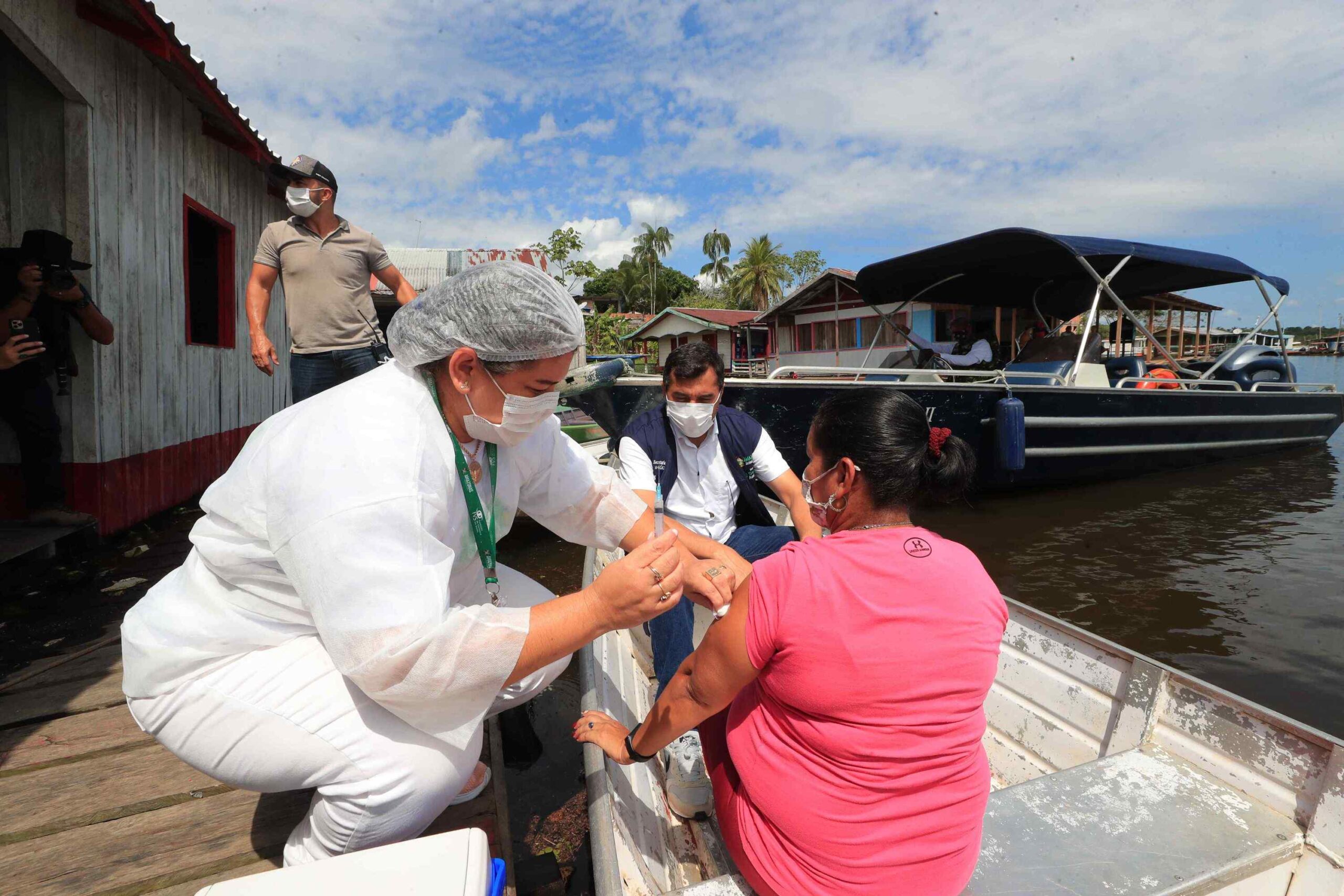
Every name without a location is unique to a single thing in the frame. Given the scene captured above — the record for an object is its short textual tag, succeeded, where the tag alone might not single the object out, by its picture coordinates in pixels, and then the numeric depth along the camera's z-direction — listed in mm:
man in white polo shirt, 3107
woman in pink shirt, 1281
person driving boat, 8992
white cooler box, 1084
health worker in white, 1291
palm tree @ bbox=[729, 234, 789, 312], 44156
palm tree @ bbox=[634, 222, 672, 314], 52375
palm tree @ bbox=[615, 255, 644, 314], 49375
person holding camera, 3582
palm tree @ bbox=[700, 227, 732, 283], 53000
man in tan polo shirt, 3484
